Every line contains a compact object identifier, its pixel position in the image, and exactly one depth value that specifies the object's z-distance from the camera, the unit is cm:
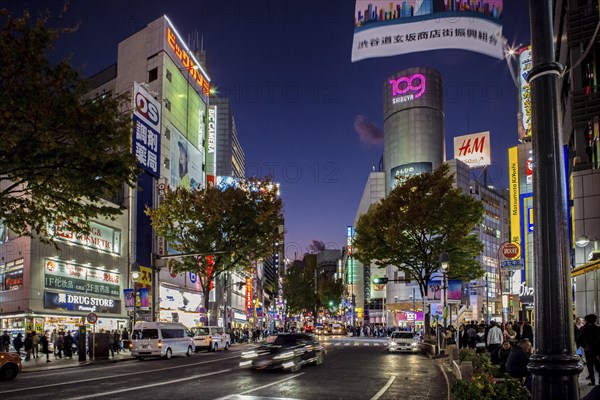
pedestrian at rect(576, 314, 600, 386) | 1545
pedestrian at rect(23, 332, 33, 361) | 3212
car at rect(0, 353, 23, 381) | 2062
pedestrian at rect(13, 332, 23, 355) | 3409
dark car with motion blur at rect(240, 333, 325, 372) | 2219
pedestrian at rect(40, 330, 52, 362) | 3394
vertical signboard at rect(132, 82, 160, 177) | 4925
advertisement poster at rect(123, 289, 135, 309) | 3674
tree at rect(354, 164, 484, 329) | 4047
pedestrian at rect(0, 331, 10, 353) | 3238
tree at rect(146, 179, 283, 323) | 4525
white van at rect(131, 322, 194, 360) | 3294
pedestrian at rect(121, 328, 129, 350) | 4312
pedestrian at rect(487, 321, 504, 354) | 2248
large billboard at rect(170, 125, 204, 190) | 5878
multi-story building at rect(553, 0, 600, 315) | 3009
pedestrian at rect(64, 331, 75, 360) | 3488
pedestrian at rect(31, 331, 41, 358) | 3346
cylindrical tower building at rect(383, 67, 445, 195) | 12256
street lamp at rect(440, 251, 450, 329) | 2929
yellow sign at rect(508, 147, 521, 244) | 5856
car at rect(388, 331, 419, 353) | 3678
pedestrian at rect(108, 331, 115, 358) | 3481
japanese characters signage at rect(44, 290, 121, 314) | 3800
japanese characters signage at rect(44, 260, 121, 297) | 3825
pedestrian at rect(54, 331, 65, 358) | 3547
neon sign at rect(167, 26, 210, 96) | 5958
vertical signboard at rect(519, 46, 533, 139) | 5512
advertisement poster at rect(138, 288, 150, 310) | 4249
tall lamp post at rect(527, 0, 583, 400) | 527
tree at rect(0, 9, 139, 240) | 1806
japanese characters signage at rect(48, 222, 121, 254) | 4068
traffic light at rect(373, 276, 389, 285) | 4166
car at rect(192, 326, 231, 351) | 4172
